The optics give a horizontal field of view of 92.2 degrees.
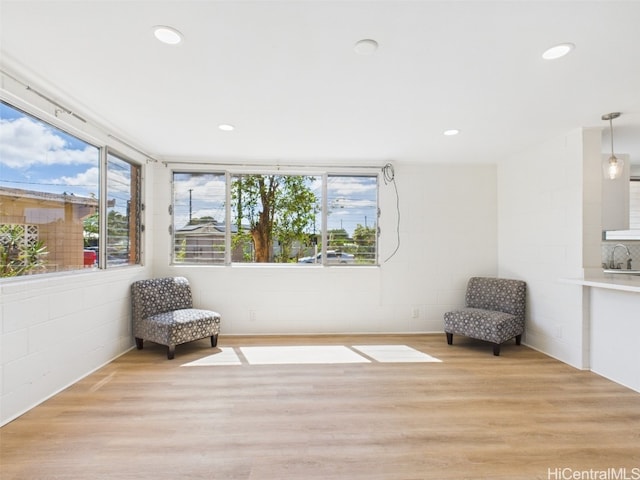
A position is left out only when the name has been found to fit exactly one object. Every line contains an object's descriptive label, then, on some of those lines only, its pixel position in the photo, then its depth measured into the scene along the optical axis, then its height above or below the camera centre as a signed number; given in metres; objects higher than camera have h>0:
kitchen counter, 2.60 -0.79
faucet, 4.36 -0.24
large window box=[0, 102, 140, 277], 2.15 +0.35
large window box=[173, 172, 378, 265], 4.22 +0.31
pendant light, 2.69 +0.64
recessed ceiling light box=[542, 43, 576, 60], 1.75 +1.09
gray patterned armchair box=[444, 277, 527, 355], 3.42 -0.89
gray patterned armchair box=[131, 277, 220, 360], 3.25 -0.86
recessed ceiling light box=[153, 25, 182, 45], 1.64 +1.12
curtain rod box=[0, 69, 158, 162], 2.07 +1.08
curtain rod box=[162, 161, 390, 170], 4.15 +1.02
